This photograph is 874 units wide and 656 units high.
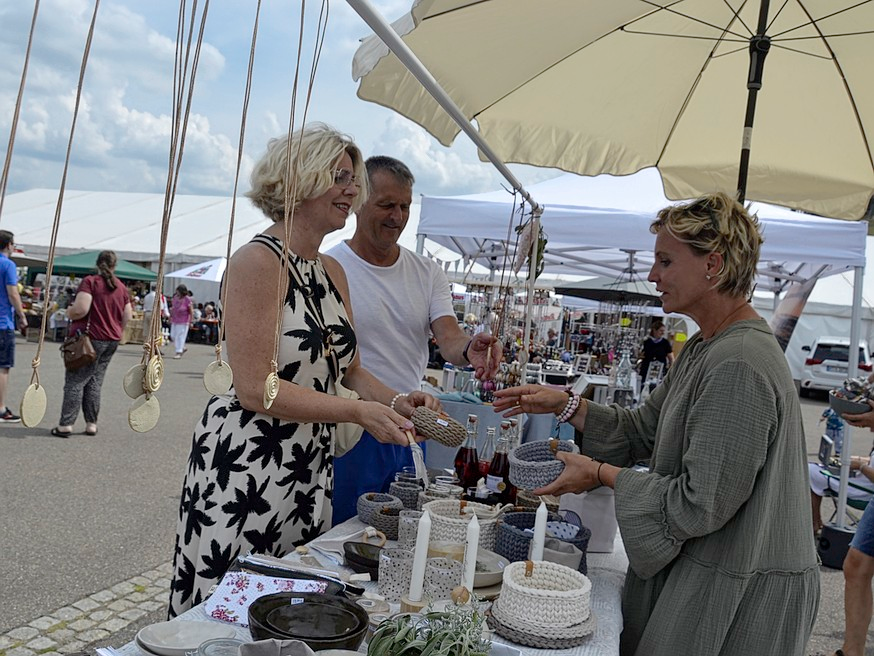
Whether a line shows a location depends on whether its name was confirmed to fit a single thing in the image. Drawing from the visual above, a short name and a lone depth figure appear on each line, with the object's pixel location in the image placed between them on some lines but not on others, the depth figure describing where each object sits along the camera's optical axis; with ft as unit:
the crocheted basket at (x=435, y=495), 6.59
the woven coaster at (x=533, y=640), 4.65
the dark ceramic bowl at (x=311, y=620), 3.98
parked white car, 60.13
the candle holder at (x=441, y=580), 4.95
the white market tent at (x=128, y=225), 72.23
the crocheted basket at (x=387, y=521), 6.44
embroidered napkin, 4.60
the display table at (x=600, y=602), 4.64
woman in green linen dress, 5.13
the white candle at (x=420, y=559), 4.77
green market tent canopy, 58.49
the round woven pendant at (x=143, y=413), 3.96
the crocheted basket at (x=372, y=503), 6.70
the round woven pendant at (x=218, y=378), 4.41
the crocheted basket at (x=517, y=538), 5.88
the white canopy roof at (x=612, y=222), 17.11
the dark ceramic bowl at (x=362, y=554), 5.60
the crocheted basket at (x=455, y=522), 5.56
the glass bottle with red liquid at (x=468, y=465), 7.88
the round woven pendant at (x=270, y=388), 4.73
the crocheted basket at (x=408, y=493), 7.02
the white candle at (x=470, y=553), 4.90
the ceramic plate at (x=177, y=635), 3.97
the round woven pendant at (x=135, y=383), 4.04
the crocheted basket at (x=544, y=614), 4.66
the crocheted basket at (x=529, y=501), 6.84
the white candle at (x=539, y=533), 5.40
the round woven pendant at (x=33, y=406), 3.25
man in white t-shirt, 9.24
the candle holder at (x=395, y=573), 5.05
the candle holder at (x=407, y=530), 5.70
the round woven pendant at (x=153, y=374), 3.94
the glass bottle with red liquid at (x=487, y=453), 7.91
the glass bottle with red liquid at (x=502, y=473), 7.52
